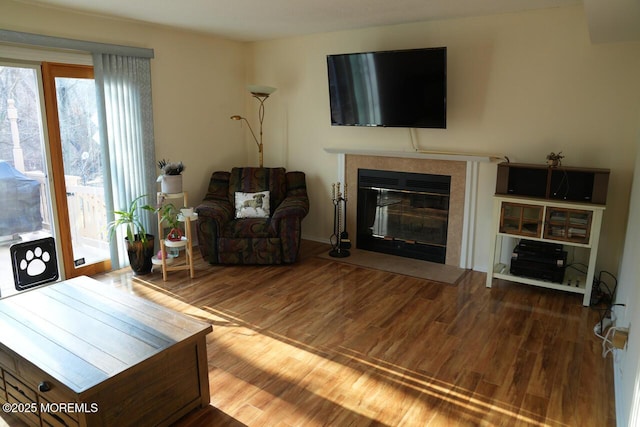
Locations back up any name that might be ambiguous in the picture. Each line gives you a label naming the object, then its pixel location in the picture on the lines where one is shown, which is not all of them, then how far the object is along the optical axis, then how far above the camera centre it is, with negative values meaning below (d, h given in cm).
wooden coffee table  192 -98
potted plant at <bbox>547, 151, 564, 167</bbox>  360 -12
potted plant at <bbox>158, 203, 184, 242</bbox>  426 -74
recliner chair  446 -91
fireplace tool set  491 -95
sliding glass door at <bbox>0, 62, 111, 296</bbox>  361 -21
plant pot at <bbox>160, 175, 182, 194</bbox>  418 -39
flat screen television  407 +52
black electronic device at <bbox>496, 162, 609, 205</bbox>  345 -31
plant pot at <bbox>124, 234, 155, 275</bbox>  423 -107
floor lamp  491 +53
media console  347 -68
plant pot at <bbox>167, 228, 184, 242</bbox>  426 -88
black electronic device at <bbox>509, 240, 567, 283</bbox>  368 -96
